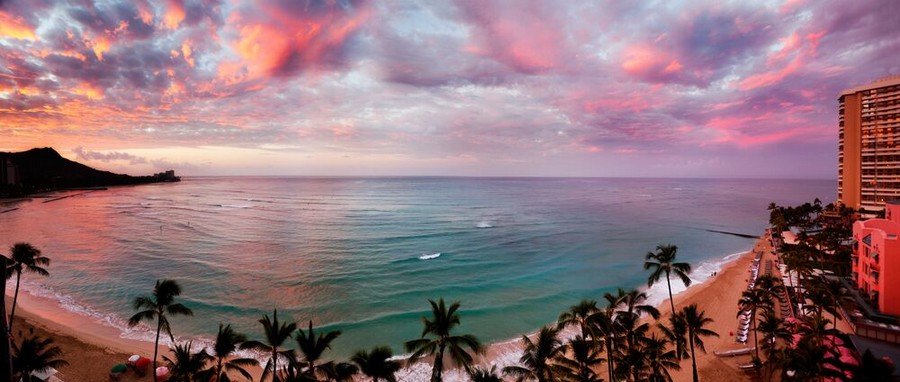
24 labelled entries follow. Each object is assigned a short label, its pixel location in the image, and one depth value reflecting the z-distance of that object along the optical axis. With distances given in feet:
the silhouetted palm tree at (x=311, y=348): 68.33
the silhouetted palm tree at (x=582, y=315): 83.97
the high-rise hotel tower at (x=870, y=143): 265.95
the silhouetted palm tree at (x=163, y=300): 85.87
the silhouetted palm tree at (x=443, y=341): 73.00
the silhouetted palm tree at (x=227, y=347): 73.10
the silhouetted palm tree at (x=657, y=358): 85.05
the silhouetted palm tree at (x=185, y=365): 72.23
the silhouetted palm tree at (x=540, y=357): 76.48
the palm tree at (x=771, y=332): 95.45
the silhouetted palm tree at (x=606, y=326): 82.38
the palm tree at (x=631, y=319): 88.79
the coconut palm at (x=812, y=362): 62.44
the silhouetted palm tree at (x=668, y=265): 119.62
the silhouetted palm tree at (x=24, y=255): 106.83
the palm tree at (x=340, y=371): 69.51
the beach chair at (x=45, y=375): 88.35
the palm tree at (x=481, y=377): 68.04
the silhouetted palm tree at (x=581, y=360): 77.51
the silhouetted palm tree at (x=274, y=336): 71.31
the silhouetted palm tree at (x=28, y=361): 74.69
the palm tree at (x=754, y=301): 110.73
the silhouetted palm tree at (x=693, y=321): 92.37
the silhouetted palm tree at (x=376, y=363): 68.39
